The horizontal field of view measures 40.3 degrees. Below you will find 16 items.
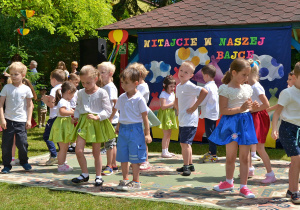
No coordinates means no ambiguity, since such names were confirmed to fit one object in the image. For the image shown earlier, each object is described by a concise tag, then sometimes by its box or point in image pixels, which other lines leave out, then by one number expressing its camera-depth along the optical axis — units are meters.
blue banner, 8.99
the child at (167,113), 7.80
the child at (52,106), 6.99
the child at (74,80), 7.51
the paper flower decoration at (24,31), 12.81
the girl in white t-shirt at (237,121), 4.89
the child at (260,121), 5.70
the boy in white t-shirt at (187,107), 6.06
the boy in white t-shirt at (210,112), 7.37
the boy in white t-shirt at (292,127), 4.71
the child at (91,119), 5.39
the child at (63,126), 6.31
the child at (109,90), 6.18
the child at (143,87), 6.29
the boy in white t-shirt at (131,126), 5.14
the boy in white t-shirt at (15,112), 6.13
